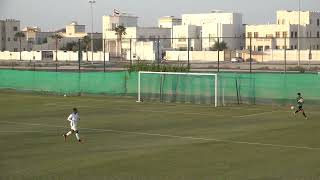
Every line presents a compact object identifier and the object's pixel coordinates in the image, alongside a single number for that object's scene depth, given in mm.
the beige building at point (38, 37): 158925
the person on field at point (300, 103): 32375
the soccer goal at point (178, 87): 43344
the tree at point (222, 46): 113825
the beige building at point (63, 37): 158738
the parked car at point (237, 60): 90825
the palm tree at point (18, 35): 124419
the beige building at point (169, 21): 177625
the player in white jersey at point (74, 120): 22906
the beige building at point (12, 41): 120112
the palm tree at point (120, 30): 123238
